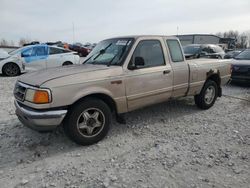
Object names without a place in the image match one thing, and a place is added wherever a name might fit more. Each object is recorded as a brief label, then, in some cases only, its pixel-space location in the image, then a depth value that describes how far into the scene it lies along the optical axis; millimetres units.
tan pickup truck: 2867
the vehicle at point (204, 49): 9351
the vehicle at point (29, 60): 9154
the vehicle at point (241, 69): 7157
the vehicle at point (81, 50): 23026
